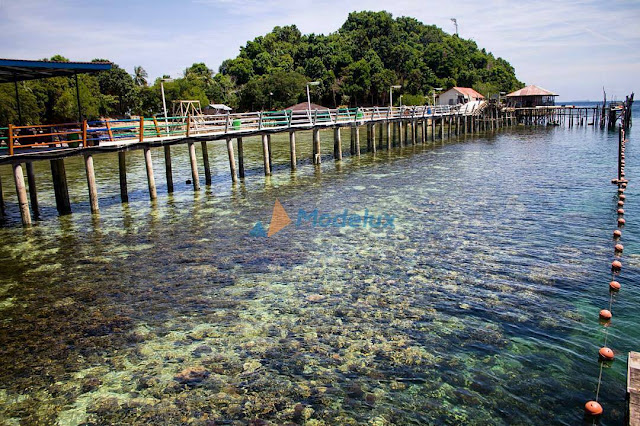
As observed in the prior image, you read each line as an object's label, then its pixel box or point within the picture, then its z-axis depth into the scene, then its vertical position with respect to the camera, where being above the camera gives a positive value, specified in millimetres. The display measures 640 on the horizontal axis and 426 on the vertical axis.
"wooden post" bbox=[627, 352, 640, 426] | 4823 -2896
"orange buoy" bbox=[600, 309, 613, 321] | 9219 -3786
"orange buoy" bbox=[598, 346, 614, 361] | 7898 -3874
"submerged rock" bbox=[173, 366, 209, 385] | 7852 -3849
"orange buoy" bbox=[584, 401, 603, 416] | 6507 -3914
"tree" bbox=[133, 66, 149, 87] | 101062 +13456
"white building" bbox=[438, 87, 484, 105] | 84750 +4639
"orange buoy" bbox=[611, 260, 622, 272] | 11664 -3643
